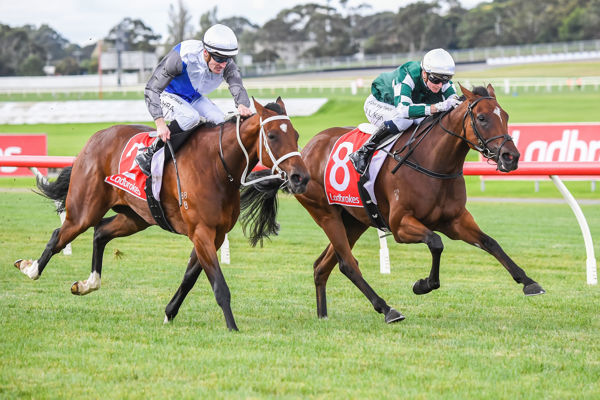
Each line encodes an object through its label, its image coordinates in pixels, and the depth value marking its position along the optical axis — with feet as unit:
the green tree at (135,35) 597.11
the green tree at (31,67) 537.65
